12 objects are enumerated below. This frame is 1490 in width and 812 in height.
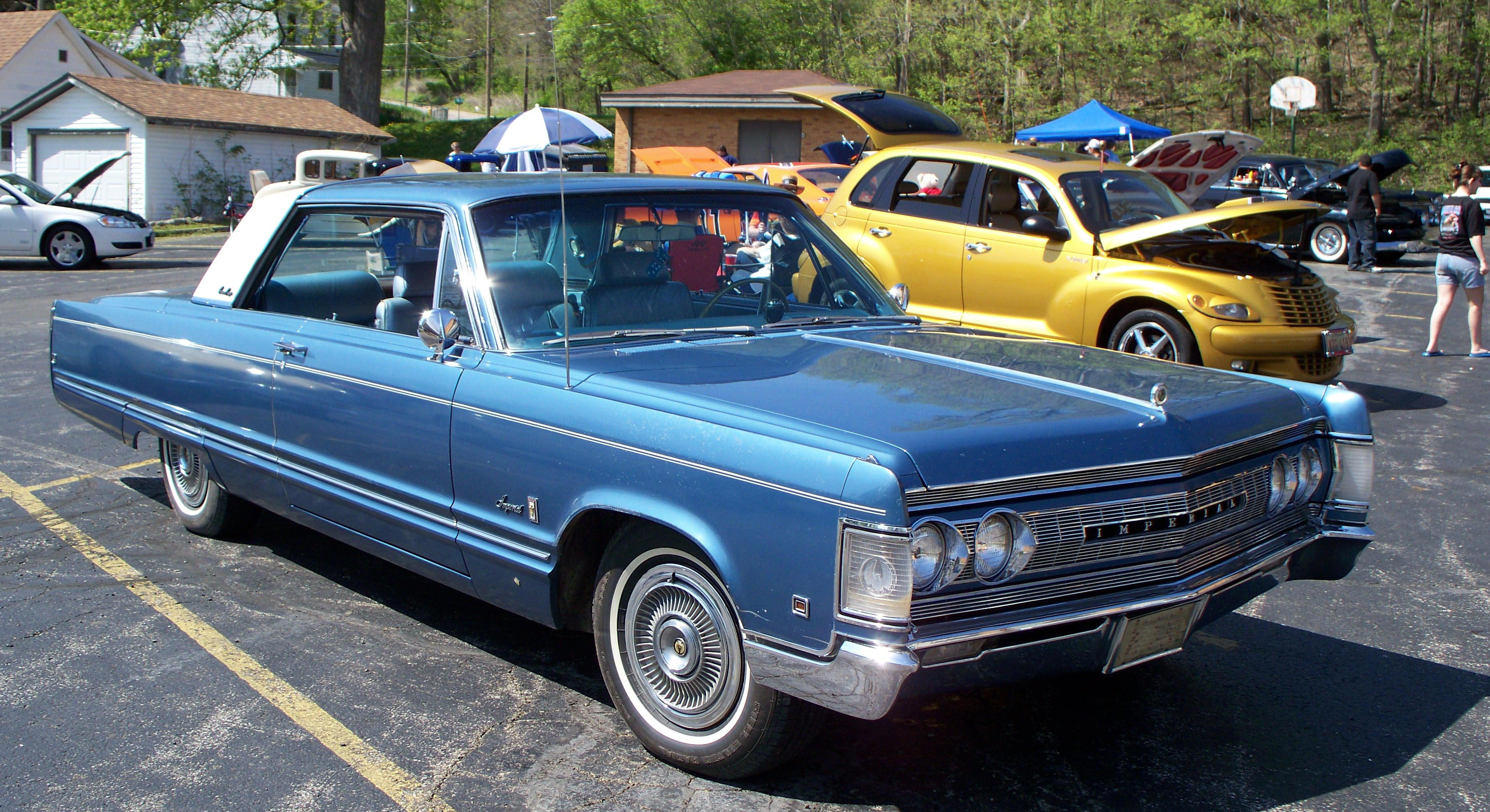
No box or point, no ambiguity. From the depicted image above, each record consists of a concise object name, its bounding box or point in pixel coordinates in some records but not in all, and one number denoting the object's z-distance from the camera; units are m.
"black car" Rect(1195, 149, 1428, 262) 20.20
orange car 15.52
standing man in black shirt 18.16
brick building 29.45
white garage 31.38
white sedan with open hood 18.67
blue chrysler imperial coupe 2.82
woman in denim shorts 10.89
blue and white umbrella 12.80
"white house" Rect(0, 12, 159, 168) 38.62
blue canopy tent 22.80
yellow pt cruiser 8.18
